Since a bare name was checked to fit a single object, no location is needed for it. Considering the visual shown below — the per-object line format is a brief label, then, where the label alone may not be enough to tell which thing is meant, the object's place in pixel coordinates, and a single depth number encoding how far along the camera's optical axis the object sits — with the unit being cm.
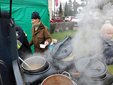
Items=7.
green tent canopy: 259
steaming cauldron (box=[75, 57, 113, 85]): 97
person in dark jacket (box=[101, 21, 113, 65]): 206
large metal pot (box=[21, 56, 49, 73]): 92
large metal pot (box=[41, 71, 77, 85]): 86
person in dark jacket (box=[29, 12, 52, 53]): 185
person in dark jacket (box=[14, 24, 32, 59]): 164
